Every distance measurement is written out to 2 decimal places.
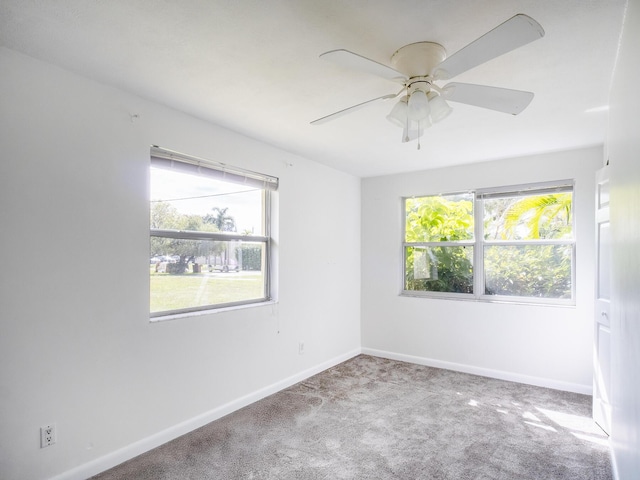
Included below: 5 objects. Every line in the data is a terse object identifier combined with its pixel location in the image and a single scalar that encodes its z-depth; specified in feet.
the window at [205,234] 8.91
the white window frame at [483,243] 12.24
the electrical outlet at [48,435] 6.64
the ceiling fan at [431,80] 5.00
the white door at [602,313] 8.93
